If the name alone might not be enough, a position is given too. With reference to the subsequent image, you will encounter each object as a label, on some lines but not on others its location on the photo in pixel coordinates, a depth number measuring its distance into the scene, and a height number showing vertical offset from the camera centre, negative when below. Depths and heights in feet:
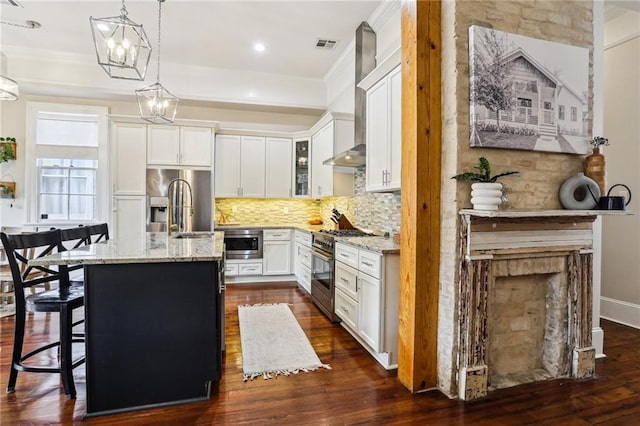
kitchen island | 6.60 -2.37
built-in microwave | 17.99 -1.69
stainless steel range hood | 13.65 +5.94
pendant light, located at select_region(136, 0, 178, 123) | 10.66 +3.59
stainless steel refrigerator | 17.22 +0.61
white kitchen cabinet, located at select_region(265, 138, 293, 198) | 19.45 +2.66
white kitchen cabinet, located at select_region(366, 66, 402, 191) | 9.68 +2.53
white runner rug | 8.61 -3.98
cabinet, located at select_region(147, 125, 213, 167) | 17.44 +3.51
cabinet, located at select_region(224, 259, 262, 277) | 18.13 -3.02
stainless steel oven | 11.99 -2.72
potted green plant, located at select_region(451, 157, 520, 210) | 6.88 +0.60
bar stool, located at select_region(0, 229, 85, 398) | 6.96 -2.08
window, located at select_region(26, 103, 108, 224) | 17.20 +2.52
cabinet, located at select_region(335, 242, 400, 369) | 8.70 -2.43
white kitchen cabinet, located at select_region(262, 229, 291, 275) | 18.45 -2.20
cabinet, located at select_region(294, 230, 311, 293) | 15.83 -2.37
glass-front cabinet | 19.43 +2.70
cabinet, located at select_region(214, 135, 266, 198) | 18.80 +2.65
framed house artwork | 7.39 +2.88
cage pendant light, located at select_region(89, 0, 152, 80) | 7.22 +3.84
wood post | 7.59 +0.48
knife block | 14.69 -0.45
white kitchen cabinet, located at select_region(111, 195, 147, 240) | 17.01 -0.16
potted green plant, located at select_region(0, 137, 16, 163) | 16.38 +3.04
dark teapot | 7.71 +0.32
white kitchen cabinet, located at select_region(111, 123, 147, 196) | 17.01 +2.70
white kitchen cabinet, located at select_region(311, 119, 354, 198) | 15.57 +2.84
